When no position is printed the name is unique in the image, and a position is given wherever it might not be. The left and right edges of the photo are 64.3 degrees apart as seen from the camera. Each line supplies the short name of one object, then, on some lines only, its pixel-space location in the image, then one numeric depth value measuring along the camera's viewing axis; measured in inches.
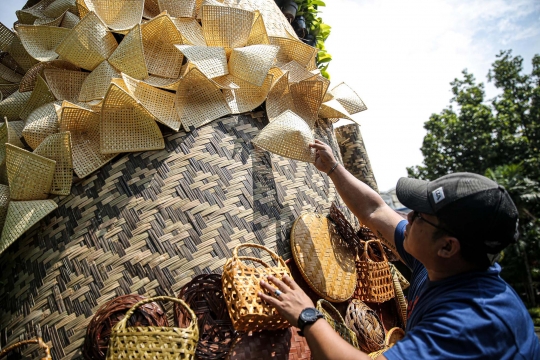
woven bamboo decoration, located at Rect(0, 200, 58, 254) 52.7
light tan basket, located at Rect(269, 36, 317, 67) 76.0
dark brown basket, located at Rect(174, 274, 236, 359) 47.1
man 35.9
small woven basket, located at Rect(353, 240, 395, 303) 63.6
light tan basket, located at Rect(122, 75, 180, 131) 59.5
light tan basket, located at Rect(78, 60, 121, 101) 62.8
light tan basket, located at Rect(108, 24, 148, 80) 62.8
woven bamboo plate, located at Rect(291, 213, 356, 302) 56.6
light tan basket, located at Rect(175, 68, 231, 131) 61.9
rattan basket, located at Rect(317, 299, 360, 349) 49.4
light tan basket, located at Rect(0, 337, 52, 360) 41.7
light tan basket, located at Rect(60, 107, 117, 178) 57.8
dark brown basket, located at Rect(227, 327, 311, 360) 46.7
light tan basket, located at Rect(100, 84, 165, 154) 57.1
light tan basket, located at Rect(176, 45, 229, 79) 63.1
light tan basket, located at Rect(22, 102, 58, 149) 60.7
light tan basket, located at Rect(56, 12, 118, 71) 64.7
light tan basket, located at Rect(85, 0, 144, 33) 69.1
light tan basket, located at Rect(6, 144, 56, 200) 55.9
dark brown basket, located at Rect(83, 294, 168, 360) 45.5
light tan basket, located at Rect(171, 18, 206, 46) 68.1
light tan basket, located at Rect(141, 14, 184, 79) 65.6
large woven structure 51.0
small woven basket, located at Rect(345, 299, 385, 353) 55.9
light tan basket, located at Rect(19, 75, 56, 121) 65.8
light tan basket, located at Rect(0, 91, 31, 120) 70.0
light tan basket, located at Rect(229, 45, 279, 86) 64.3
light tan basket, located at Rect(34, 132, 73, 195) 57.0
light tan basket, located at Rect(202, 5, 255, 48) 68.5
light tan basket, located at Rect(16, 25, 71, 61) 69.9
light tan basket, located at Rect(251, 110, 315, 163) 59.0
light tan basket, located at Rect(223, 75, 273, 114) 66.2
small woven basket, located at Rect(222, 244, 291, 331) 44.7
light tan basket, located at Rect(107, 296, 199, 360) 40.3
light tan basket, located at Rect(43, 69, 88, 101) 66.0
